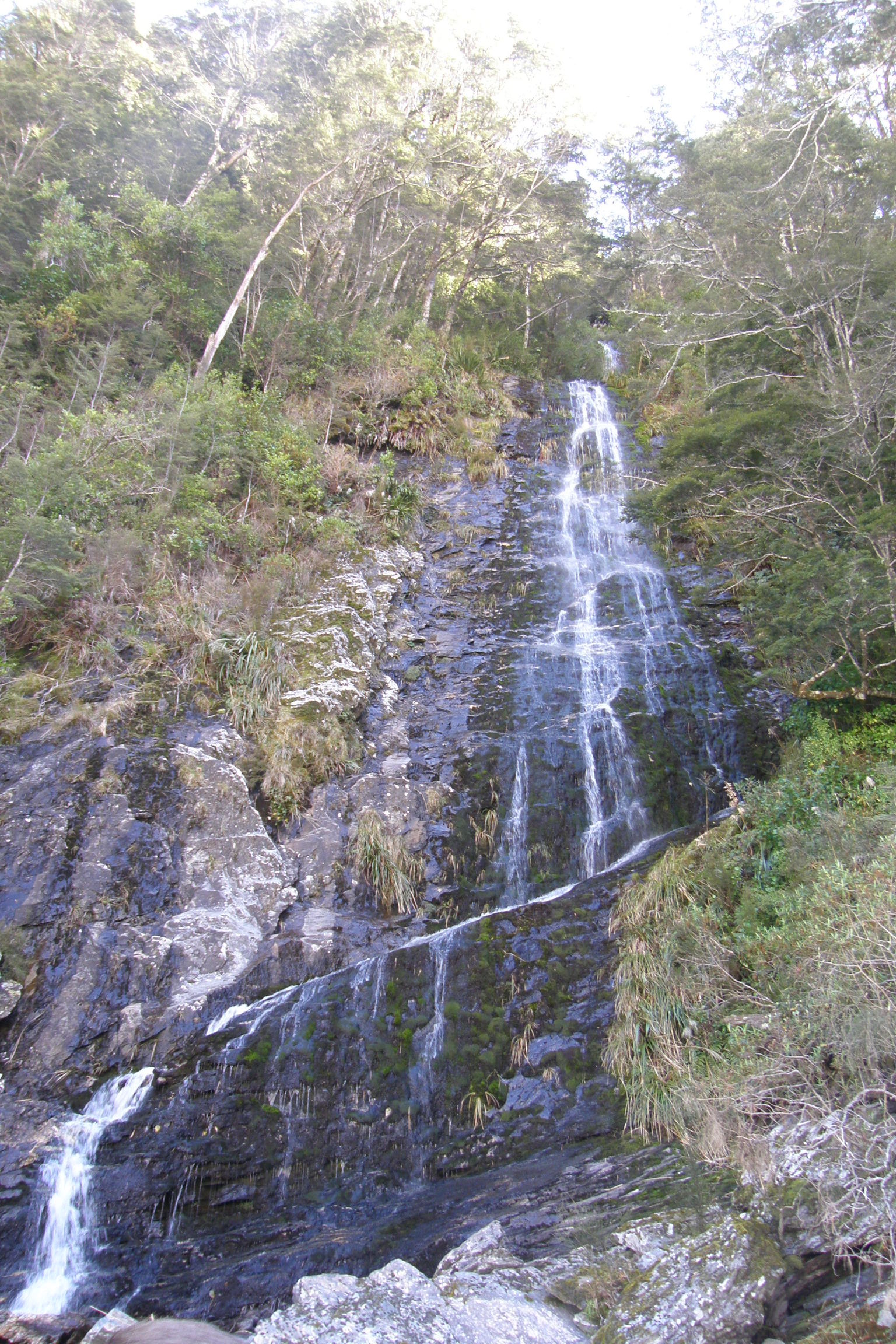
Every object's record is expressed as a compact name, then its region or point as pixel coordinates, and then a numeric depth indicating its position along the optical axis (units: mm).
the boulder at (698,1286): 3465
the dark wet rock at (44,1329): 4332
